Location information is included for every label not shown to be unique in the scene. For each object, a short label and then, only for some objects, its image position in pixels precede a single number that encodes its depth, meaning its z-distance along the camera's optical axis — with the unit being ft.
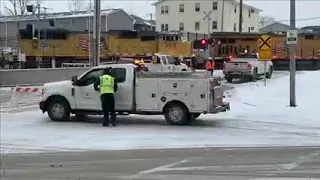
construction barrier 65.92
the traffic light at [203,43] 126.90
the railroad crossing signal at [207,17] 261.77
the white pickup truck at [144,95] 48.44
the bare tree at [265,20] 424.87
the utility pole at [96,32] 90.17
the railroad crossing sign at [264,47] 78.38
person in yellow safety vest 47.98
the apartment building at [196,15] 279.49
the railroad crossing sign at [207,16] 261.28
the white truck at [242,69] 108.27
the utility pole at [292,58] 61.46
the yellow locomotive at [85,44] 161.07
